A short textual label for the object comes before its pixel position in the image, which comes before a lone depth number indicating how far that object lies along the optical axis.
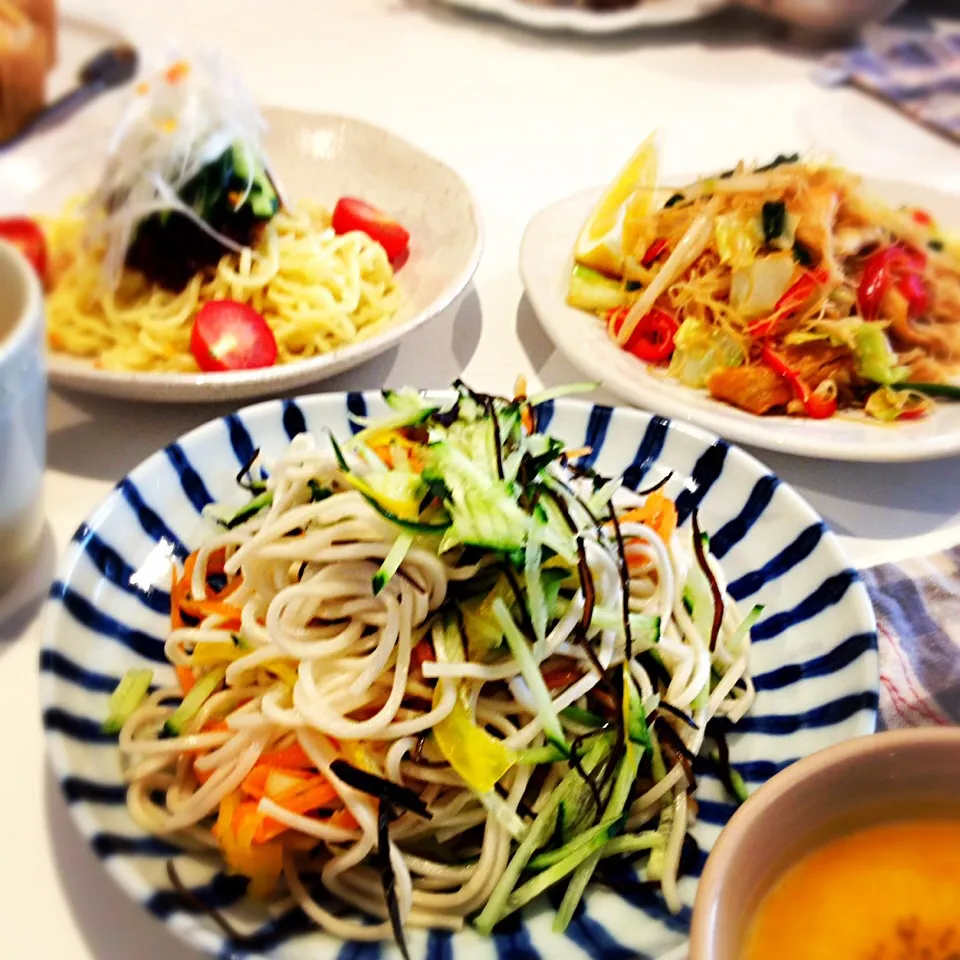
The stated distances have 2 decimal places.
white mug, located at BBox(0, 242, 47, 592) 0.22
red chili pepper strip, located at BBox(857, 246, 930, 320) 0.35
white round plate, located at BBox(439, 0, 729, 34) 0.56
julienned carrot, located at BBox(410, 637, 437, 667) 0.21
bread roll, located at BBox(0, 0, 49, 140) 0.43
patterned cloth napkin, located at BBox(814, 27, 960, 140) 0.50
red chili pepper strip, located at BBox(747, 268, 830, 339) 0.34
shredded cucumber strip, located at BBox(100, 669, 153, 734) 0.21
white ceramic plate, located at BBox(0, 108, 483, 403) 0.32
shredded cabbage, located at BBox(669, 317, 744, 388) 0.32
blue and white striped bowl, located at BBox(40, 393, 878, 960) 0.19
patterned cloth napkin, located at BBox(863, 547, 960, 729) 0.23
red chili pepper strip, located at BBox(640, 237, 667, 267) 0.37
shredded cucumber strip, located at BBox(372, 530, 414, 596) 0.20
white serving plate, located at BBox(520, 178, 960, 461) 0.28
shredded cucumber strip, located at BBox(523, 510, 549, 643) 0.20
